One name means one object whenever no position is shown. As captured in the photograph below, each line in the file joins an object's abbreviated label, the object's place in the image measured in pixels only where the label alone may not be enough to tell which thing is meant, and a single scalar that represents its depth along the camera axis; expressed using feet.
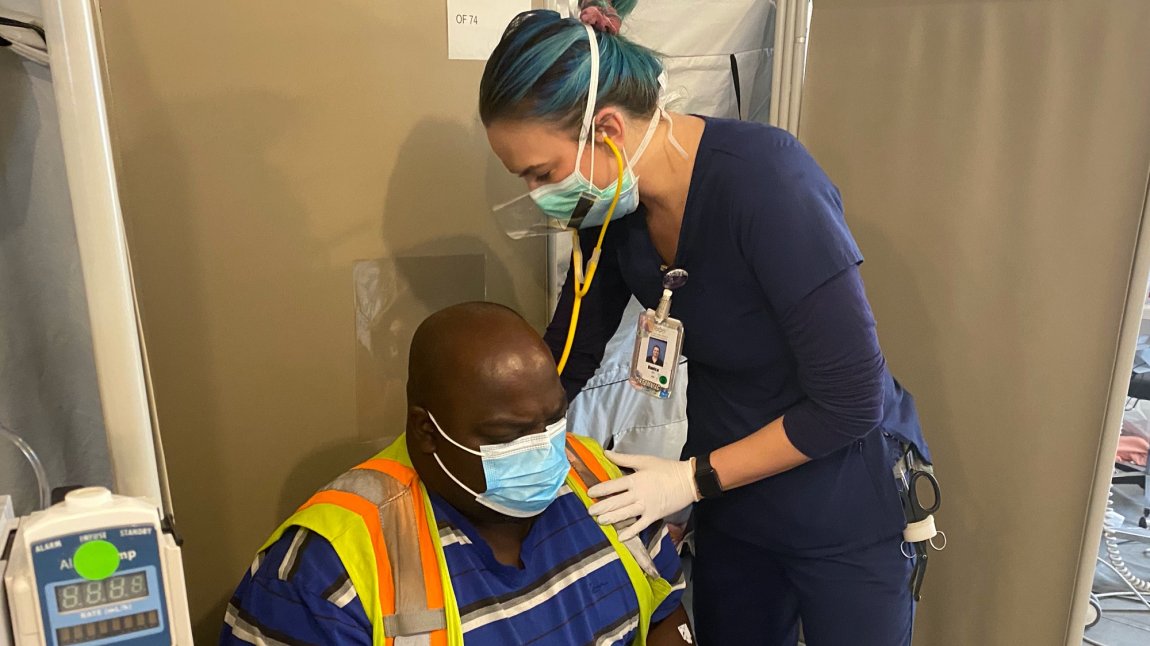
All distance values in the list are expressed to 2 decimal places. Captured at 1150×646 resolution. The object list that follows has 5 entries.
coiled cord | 8.62
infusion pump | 2.17
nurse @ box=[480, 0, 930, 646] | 3.85
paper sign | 5.25
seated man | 3.55
